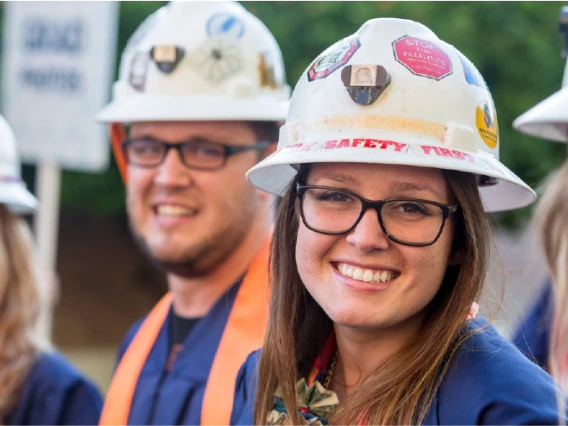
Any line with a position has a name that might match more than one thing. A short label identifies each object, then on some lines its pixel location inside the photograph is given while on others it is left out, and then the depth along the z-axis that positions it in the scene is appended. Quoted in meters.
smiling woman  2.58
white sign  6.54
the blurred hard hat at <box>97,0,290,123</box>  4.16
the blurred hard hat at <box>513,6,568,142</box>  3.87
